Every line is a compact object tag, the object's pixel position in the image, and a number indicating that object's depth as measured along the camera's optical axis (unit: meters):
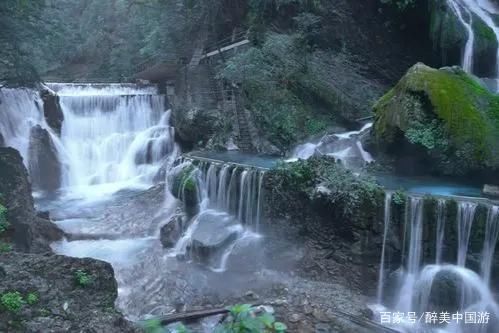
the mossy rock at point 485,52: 14.19
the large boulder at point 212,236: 10.04
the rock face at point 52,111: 17.64
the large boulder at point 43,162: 16.50
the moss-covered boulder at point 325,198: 8.65
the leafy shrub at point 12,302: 4.94
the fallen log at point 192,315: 6.49
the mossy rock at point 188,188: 12.16
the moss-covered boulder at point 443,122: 10.05
